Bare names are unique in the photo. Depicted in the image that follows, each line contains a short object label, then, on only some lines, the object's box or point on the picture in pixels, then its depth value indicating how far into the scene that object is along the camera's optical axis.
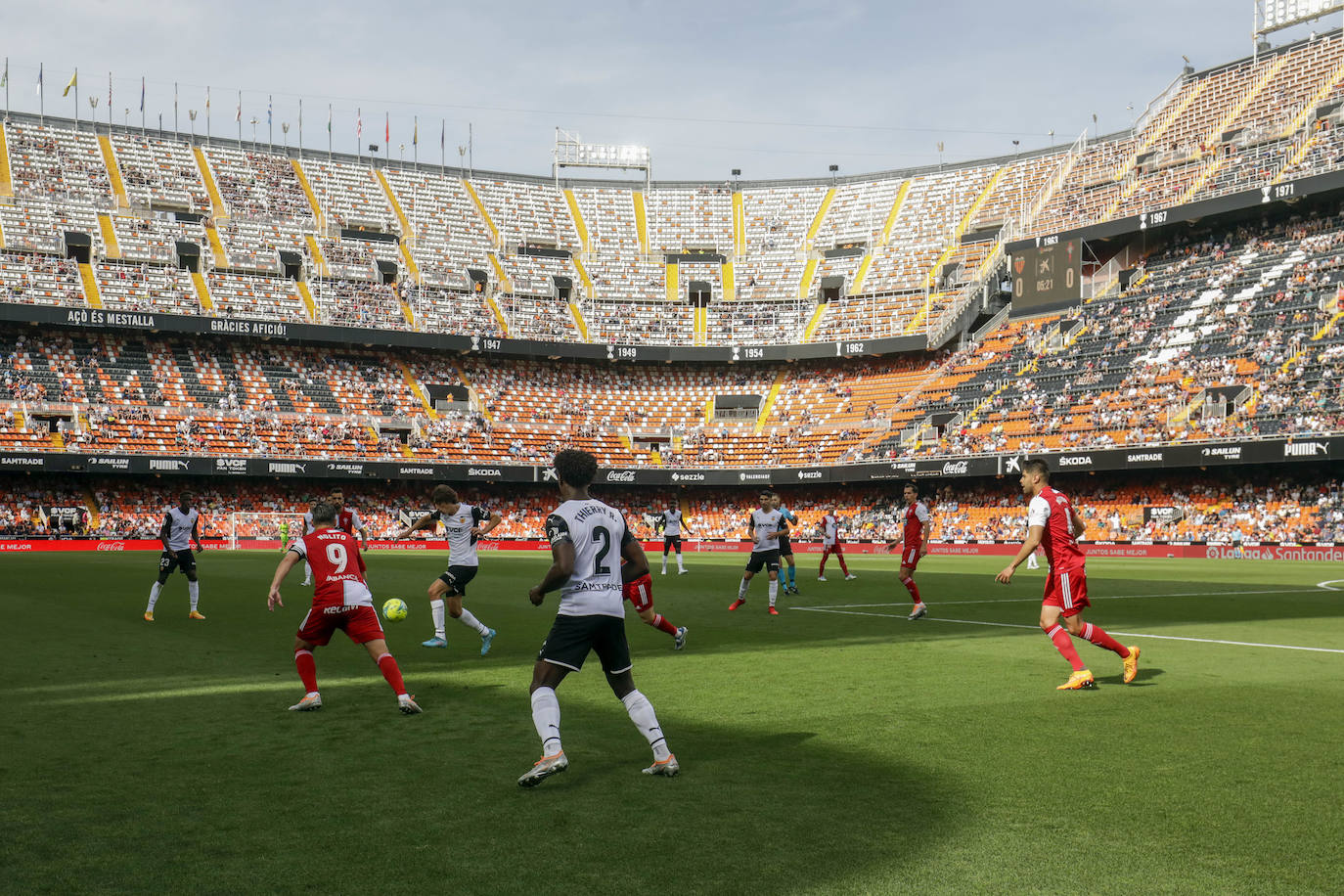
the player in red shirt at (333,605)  10.39
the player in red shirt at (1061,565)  11.39
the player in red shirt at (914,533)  20.31
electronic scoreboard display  62.34
